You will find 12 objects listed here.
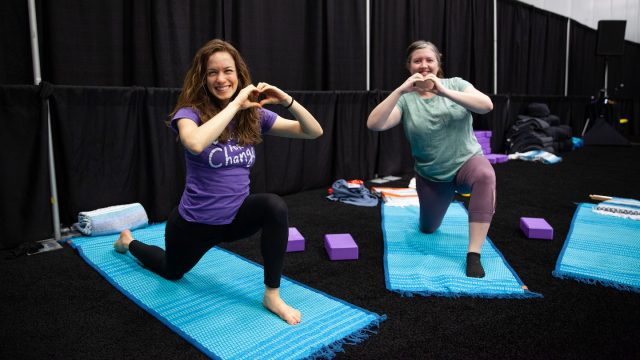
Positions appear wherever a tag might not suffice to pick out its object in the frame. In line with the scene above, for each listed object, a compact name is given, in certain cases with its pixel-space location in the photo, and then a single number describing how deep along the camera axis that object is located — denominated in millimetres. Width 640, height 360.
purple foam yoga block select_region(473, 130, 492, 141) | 5993
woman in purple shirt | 1775
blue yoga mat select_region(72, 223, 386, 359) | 1600
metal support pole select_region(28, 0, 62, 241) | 2600
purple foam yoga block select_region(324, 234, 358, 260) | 2453
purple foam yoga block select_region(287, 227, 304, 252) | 2592
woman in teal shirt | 2287
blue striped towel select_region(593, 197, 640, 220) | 3215
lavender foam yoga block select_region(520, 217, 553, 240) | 2791
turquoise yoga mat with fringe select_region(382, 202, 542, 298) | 2059
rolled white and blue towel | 2777
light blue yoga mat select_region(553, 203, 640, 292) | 2172
